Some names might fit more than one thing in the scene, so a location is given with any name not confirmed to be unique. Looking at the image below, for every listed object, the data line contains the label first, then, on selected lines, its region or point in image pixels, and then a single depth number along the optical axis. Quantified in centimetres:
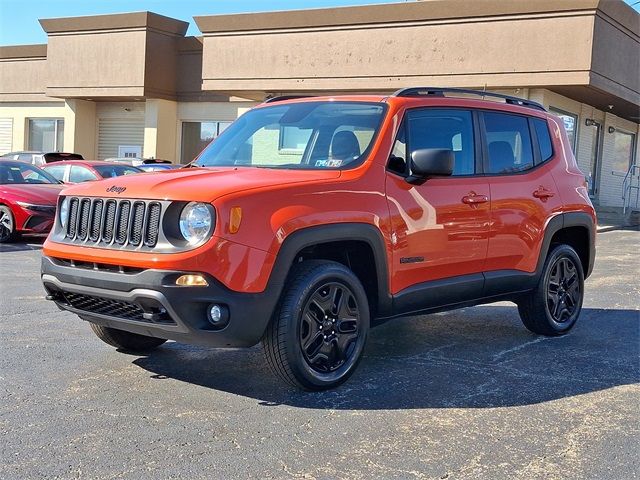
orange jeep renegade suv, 410
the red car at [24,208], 1199
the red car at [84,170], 1441
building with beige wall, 1830
